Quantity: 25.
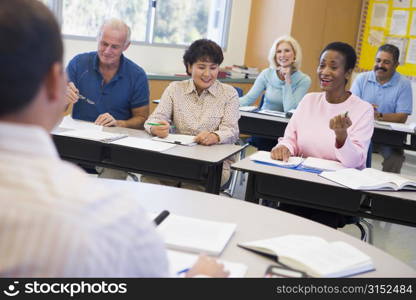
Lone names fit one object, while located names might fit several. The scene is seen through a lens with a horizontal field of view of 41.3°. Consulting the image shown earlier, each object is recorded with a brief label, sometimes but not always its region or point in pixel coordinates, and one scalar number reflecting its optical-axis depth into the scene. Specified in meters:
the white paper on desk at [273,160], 2.69
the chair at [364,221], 2.82
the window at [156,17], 5.40
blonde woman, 4.80
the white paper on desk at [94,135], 2.88
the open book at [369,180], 2.39
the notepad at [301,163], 2.68
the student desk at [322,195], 2.39
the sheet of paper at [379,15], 7.22
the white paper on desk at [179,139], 3.00
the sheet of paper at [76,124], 3.18
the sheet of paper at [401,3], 6.94
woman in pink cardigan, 2.83
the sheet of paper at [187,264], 1.33
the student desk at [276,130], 4.28
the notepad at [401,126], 4.25
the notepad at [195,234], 1.45
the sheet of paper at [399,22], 6.98
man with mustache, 4.96
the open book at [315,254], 1.36
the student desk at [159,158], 2.74
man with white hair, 3.49
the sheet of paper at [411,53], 6.86
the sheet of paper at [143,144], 2.80
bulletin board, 6.91
